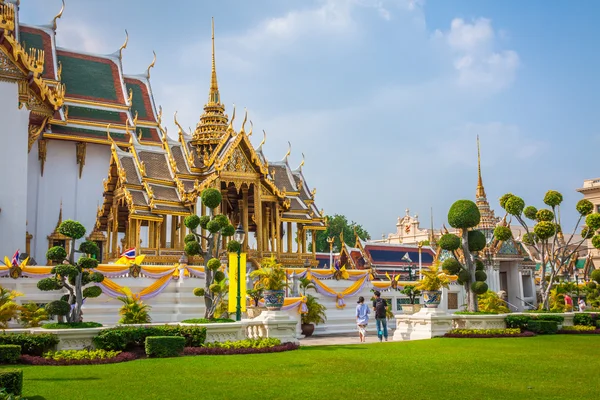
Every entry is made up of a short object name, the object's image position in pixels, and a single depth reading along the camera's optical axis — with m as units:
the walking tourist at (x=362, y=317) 16.20
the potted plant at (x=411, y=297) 18.00
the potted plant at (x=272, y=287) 13.80
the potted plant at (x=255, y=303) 15.02
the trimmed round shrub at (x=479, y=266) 17.58
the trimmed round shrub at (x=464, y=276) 17.20
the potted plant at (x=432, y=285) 16.48
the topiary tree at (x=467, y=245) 16.95
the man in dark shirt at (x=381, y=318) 16.38
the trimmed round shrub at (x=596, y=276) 23.95
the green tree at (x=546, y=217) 18.98
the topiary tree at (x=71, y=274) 11.55
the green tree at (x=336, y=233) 64.69
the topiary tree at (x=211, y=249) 13.58
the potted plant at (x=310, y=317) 18.84
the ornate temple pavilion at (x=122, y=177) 20.27
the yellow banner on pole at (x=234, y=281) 14.72
